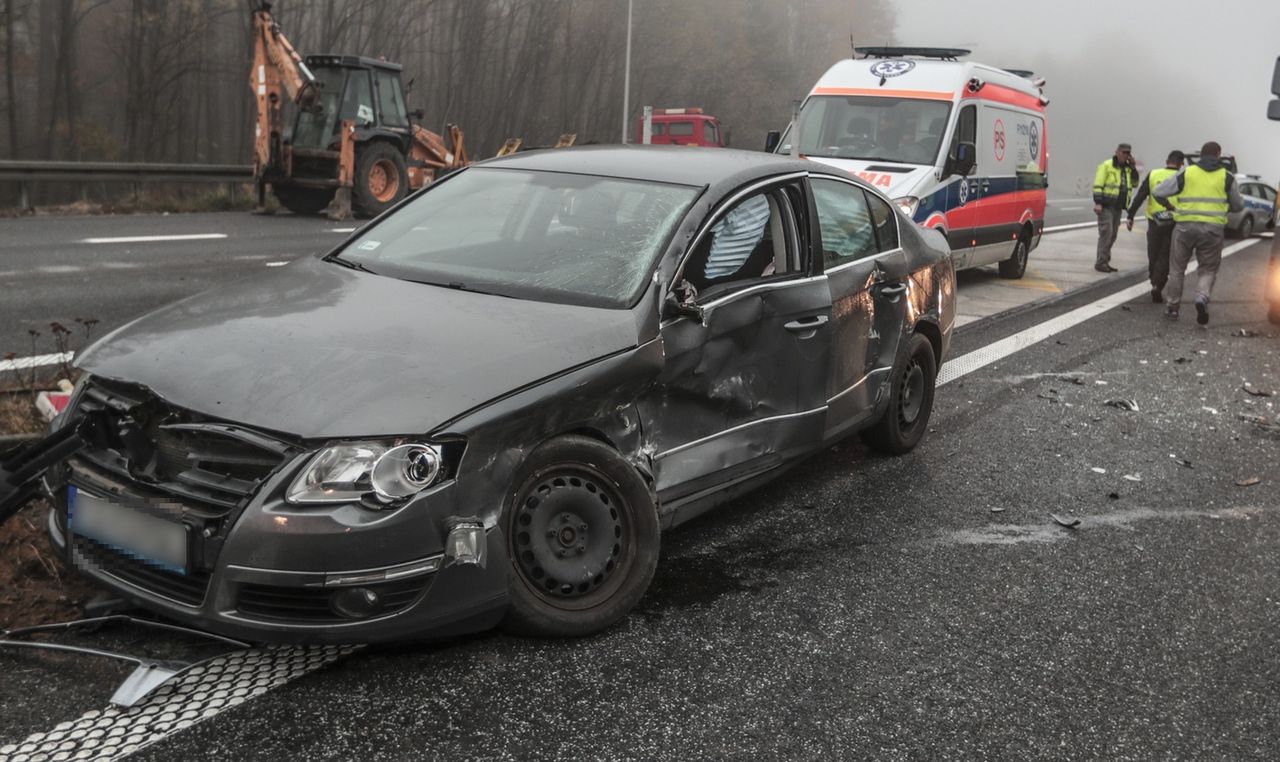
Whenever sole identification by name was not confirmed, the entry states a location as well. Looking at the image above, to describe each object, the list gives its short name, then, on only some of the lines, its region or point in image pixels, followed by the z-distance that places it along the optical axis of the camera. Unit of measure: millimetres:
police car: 26859
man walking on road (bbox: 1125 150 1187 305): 13188
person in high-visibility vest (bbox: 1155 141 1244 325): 11555
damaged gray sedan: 3082
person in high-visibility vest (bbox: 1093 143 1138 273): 16094
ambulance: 11523
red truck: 28156
